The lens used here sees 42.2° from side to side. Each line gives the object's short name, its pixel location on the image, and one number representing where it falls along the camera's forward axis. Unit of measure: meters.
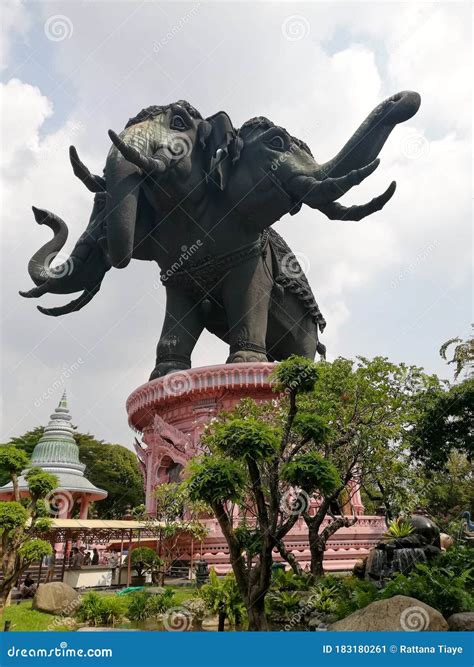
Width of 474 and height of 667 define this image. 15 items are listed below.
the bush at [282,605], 10.48
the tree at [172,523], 14.83
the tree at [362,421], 12.18
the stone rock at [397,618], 7.75
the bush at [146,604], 10.83
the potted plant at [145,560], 15.23
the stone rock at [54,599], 11.27
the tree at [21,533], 9.20
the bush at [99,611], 10.28
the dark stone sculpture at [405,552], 11.28
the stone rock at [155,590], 11.92
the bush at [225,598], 10.02
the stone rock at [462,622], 7.96
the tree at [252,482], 7.57
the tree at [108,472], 43.91
